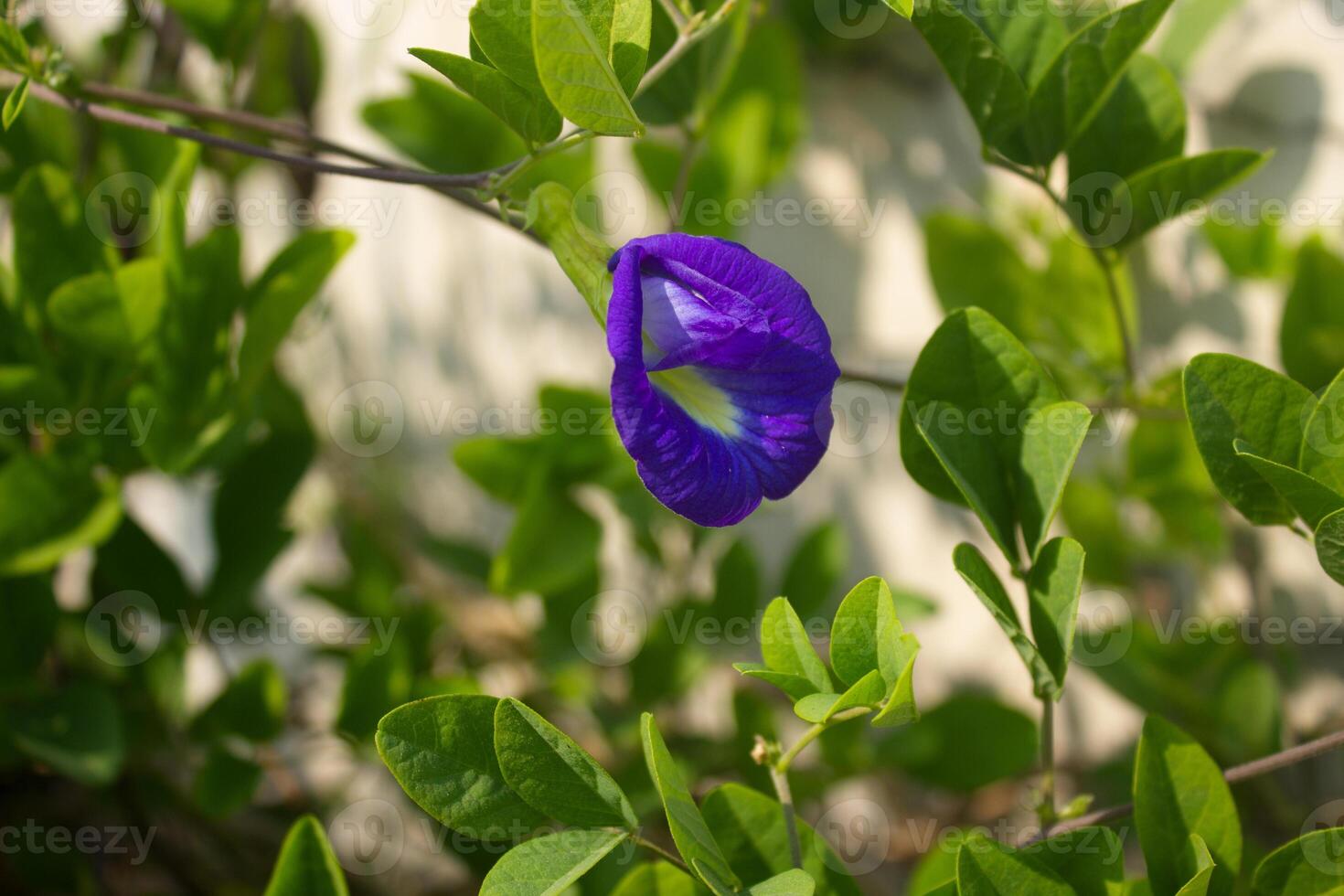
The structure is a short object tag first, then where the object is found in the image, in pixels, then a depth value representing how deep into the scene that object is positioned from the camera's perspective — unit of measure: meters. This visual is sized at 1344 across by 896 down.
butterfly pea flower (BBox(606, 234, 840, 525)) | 0.56
